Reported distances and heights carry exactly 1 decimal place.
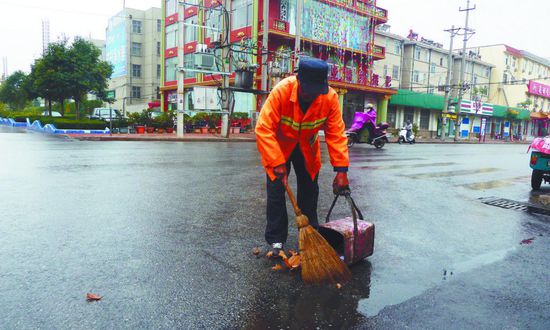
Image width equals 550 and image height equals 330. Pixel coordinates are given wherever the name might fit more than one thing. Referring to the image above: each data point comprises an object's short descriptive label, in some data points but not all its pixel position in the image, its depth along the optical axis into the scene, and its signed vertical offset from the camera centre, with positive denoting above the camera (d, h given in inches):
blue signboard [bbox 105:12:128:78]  2012.3 +371.0
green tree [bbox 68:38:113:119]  1234.0 +142.8
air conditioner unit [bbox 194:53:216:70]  805.2 +117.1
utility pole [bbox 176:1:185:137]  814.5 +90.9
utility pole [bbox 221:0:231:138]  835.6 +51.4
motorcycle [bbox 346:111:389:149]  727.1 -4.7
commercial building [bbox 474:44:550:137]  2129.7 +253.5
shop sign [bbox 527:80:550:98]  2271.2 +250.1
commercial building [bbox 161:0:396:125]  1113.4 +247.9
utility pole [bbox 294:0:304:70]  854.5 +186.2
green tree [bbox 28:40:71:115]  1195.9 +127.5
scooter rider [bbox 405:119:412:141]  1032.2 -3.8
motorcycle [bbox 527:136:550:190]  288.5 -18.5
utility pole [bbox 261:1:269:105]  845.6 +170.9
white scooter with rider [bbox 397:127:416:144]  1028.9 -23.7
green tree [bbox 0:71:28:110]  1977.6 +119.6
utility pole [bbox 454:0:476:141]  1435.5 +316.4
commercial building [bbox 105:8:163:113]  1975.9 +308.3
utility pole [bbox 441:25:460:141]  1352.1 +140.0
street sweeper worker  124.5 -2.8
